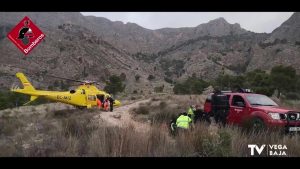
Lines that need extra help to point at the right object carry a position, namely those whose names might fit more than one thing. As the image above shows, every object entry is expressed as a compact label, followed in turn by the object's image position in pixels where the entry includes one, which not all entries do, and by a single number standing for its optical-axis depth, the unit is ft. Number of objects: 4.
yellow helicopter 82.84
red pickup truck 40.19
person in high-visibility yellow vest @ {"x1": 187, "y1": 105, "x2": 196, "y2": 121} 52.60
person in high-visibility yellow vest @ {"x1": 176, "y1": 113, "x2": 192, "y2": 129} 41.52
